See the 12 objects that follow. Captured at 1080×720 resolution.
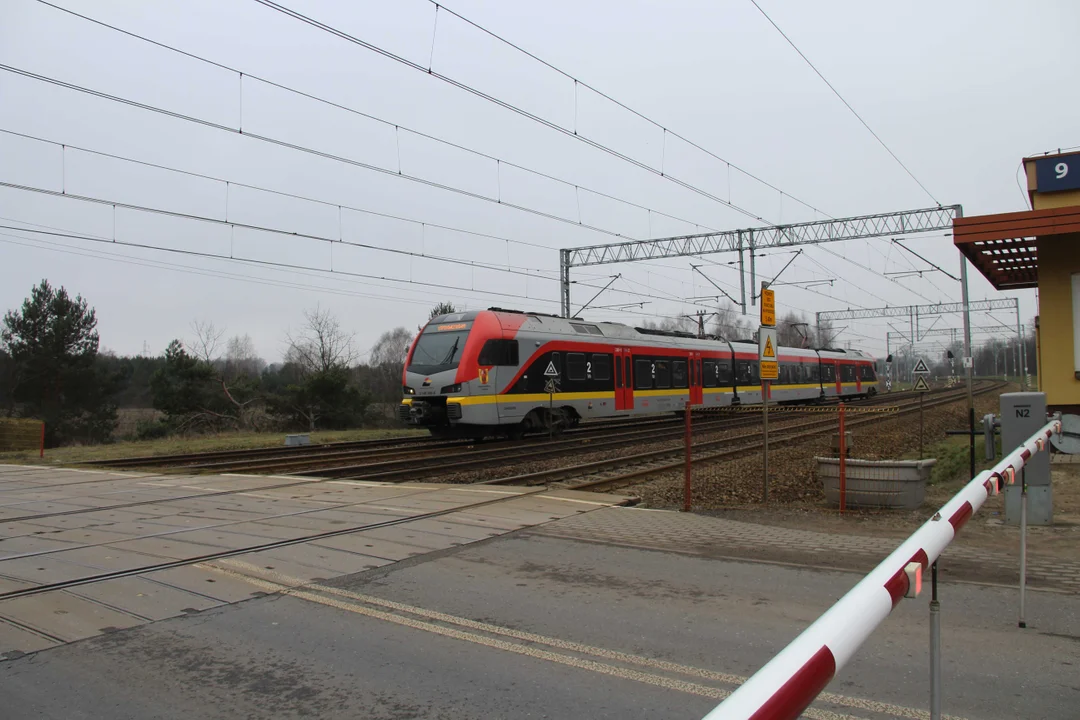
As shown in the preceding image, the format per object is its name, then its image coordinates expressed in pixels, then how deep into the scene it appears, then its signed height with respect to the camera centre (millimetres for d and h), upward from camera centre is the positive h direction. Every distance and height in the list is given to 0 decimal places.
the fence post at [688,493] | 9477 -1416
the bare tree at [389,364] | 48125 +1827
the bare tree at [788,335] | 72431 +5078
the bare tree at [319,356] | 43750 +1926
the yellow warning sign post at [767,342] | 10289 +566
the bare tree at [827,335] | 70875 +5107
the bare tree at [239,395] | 34875 -288
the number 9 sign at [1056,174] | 10398 +2878
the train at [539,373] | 18312 +319
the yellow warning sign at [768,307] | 10250 +1031
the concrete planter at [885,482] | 9281 -1296
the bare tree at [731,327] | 74931 +5972
